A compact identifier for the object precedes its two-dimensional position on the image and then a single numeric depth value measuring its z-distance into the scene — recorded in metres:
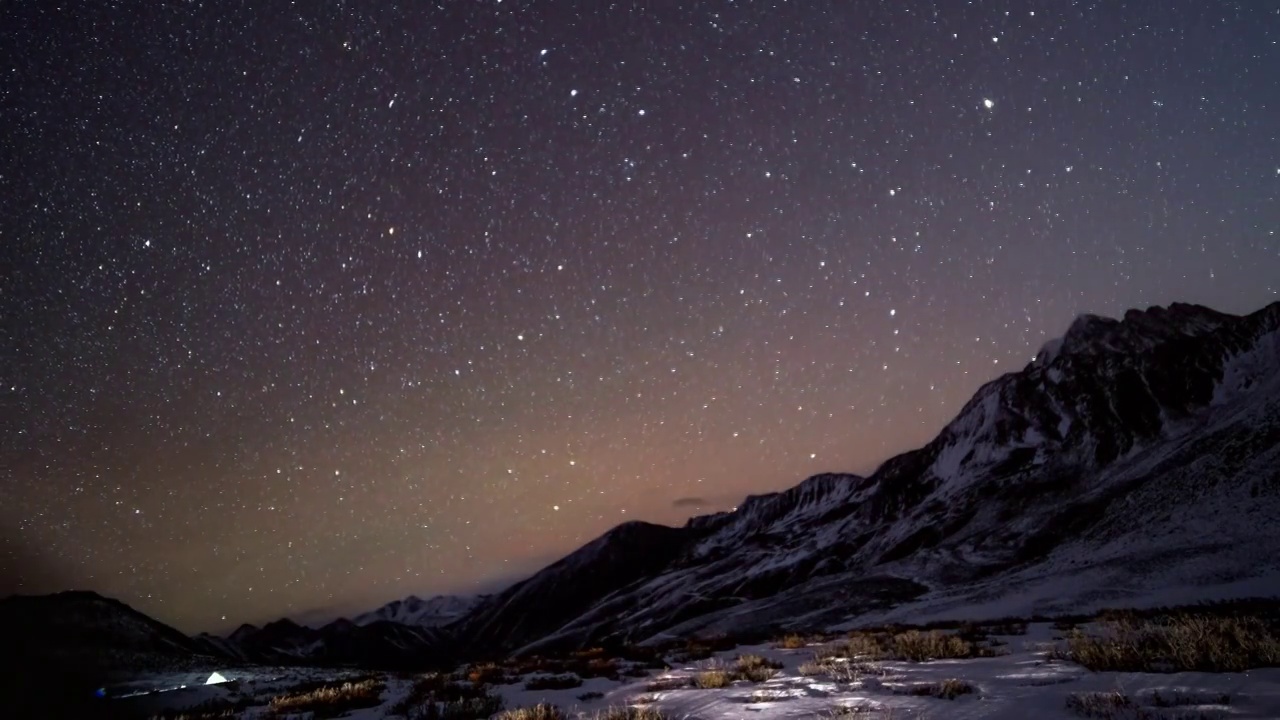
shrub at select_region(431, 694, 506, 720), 10.88
